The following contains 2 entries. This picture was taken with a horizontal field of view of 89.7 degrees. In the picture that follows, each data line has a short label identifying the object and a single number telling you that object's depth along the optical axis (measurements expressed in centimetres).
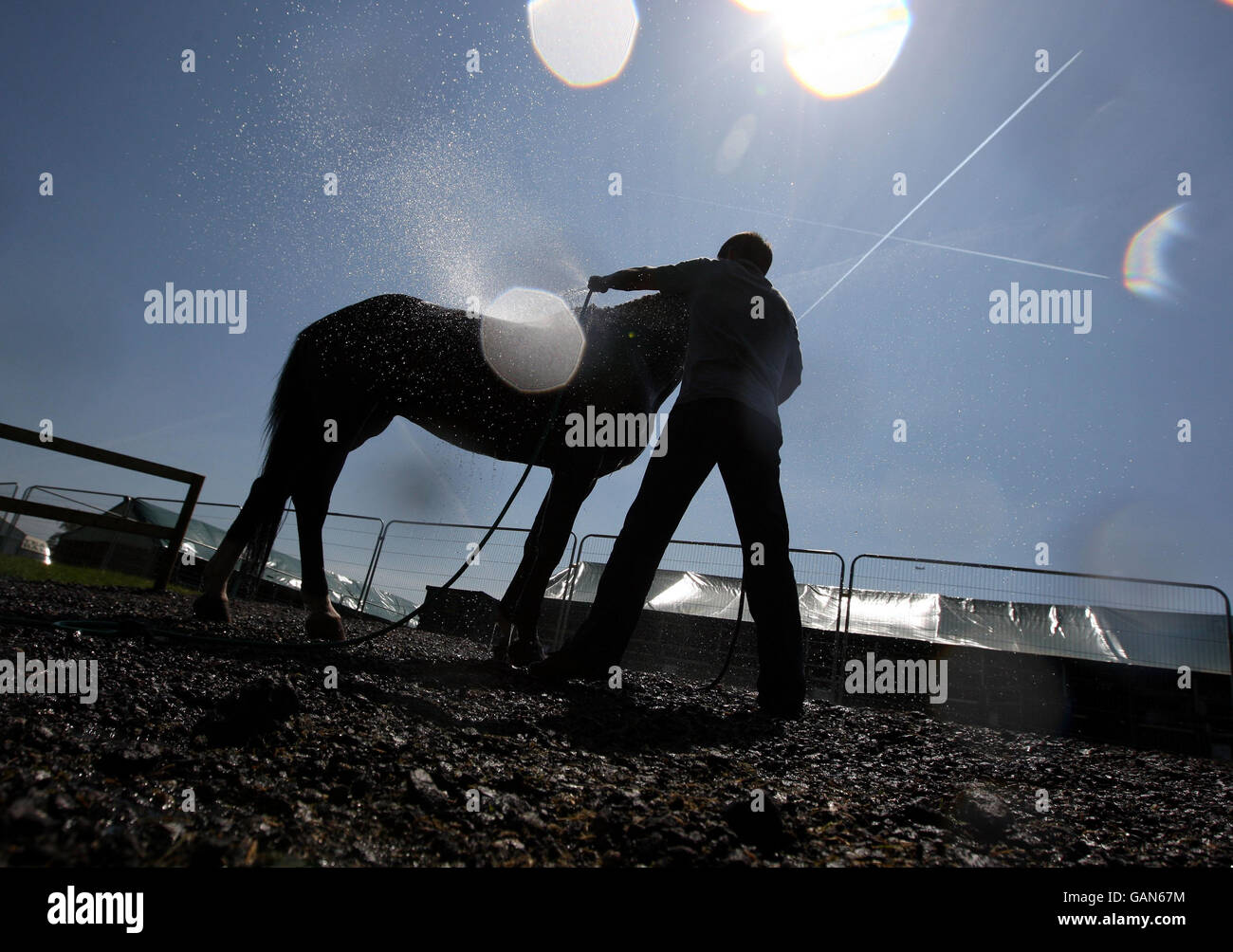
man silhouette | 264
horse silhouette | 351
